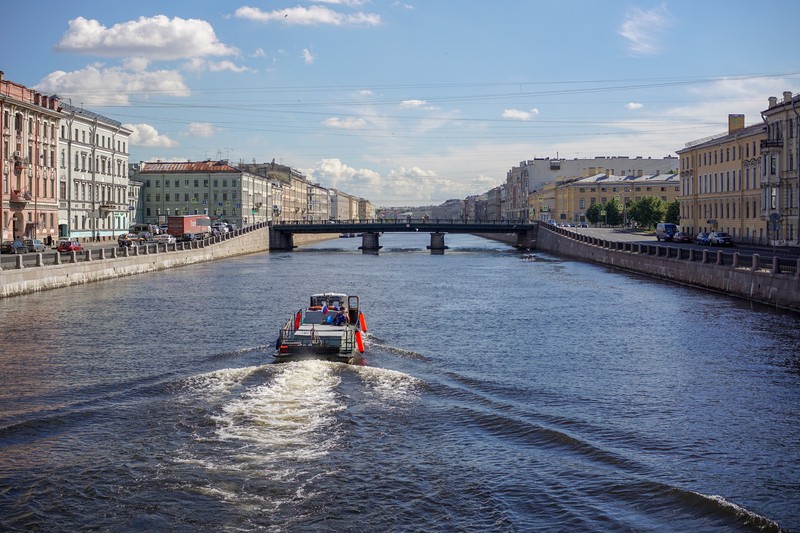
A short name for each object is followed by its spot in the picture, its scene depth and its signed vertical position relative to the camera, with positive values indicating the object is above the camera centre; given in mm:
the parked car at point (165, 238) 88175 +59
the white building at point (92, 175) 85688 +6630
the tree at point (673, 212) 117038 +3187
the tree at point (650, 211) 120438 +3507
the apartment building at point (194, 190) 142875 +7840
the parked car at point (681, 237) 83562 -83
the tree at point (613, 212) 145125 +4024
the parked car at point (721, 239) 71562 -248
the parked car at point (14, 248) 58500 -577
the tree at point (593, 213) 150750 +4012
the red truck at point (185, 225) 98562 +1541
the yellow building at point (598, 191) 154875 +8315
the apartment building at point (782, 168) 66812 +5278
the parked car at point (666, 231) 87000 +522
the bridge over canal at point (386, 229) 109062 +1046
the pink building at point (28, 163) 69500 +6356
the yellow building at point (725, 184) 76938 +5061
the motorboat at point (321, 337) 24359 -2785
